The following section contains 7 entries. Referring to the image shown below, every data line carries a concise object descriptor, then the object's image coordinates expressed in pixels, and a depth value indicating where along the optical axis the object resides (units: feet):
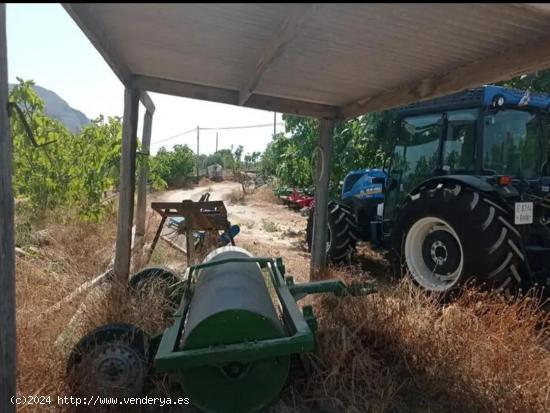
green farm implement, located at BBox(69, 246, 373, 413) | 7.49
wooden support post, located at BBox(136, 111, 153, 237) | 20.47
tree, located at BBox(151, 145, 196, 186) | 94.64
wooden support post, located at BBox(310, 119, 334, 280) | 16.53
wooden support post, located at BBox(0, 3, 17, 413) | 6.42
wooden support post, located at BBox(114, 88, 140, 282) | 13.52
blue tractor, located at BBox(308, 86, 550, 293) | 12.75
